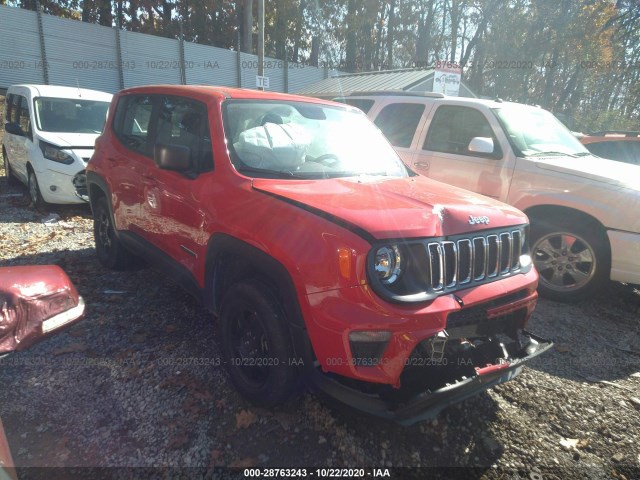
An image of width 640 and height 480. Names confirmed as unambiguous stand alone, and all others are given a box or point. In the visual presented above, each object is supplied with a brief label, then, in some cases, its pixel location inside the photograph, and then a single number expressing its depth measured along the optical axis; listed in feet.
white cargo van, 21.57
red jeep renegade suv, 6.91
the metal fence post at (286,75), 74.81
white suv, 13.84
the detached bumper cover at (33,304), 4.28
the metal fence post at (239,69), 69.07
